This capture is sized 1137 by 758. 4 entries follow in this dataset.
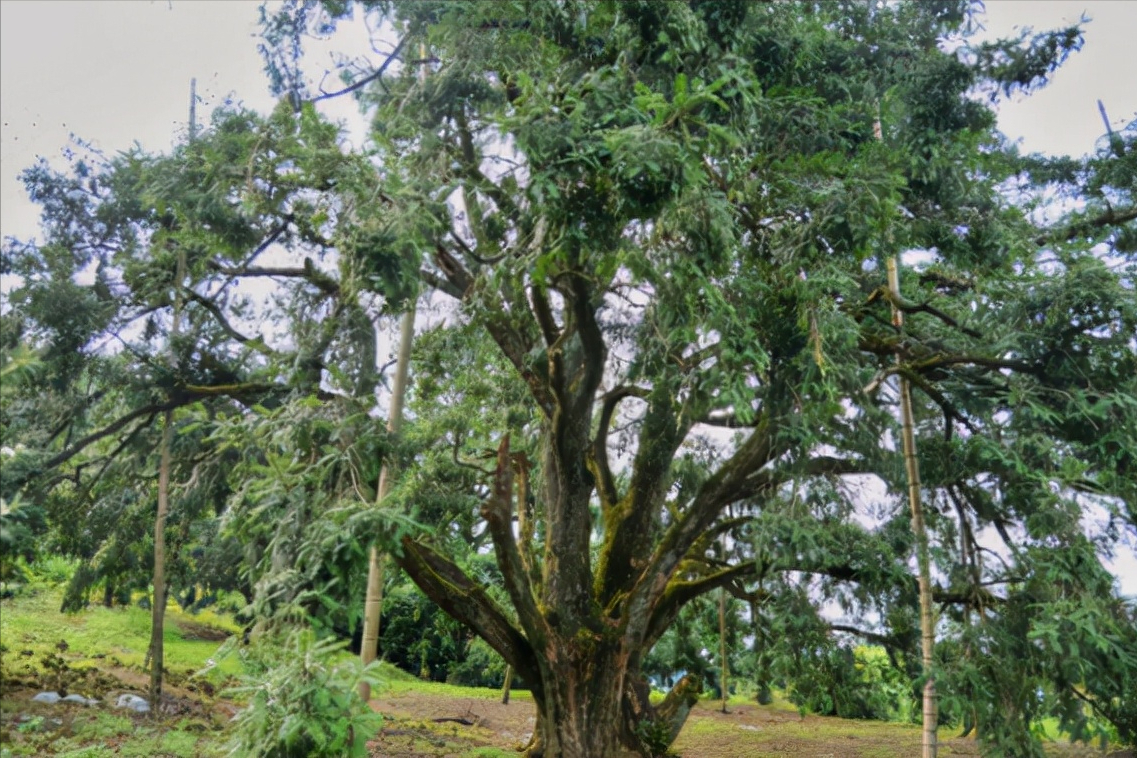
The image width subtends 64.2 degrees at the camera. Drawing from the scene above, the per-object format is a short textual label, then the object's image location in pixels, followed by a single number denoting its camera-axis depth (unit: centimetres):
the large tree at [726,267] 582
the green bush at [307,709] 498
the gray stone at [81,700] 909
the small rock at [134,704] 925
